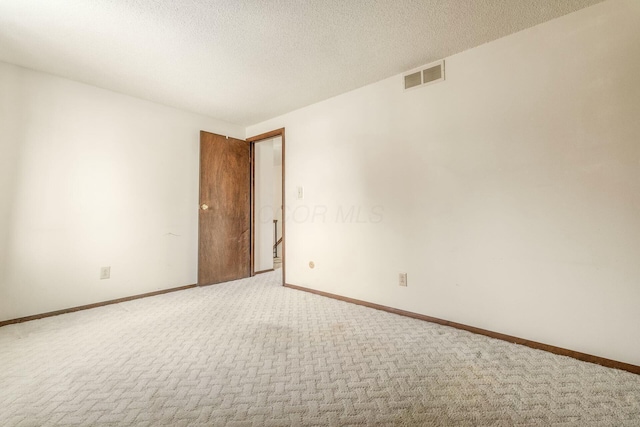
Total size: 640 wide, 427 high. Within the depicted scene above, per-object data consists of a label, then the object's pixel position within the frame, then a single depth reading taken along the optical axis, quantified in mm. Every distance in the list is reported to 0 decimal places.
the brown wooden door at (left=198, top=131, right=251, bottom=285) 3684
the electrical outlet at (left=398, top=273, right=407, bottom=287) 2532
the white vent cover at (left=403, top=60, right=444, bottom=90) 2369
